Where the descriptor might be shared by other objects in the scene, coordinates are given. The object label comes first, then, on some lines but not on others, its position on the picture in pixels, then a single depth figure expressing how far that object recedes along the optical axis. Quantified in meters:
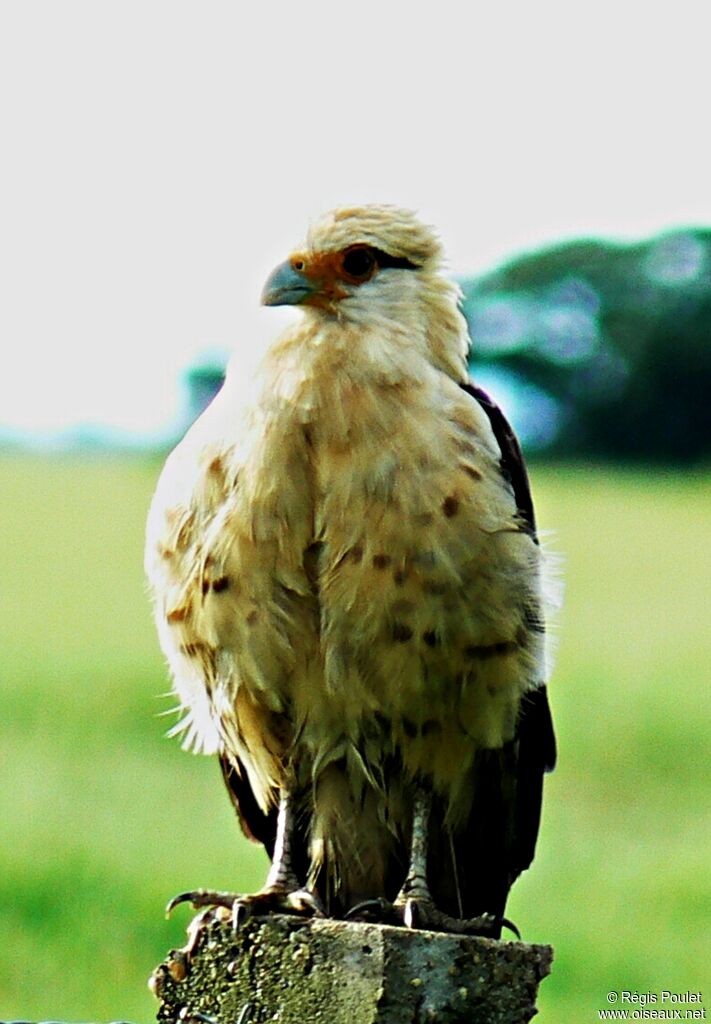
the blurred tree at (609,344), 76.75
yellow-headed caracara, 9.65
